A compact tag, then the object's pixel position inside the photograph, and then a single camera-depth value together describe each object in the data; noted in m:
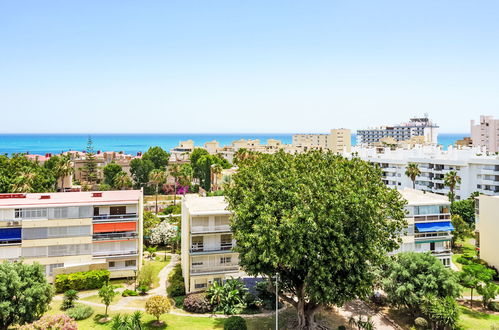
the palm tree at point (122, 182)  75.94
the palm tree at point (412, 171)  72.94
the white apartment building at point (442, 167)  72.81
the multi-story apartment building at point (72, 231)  38.06
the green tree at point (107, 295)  32.28
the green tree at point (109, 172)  96.06
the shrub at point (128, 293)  37.22
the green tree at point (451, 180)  65.94
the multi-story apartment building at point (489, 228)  45.76
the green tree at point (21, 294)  27.21
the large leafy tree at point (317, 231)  26.19
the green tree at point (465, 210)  61.97
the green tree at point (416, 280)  31.36
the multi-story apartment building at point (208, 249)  36.72
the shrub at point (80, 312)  31.97
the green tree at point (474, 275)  37.36
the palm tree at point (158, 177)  81.06
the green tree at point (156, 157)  112.62
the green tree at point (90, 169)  102.38
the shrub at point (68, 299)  33.50
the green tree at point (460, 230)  54.00
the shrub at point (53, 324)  24.56
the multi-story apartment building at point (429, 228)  41.81
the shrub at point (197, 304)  33.50
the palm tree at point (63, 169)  74.56
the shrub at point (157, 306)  30.58
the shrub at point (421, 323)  30.81
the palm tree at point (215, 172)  86.66
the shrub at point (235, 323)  28.95
